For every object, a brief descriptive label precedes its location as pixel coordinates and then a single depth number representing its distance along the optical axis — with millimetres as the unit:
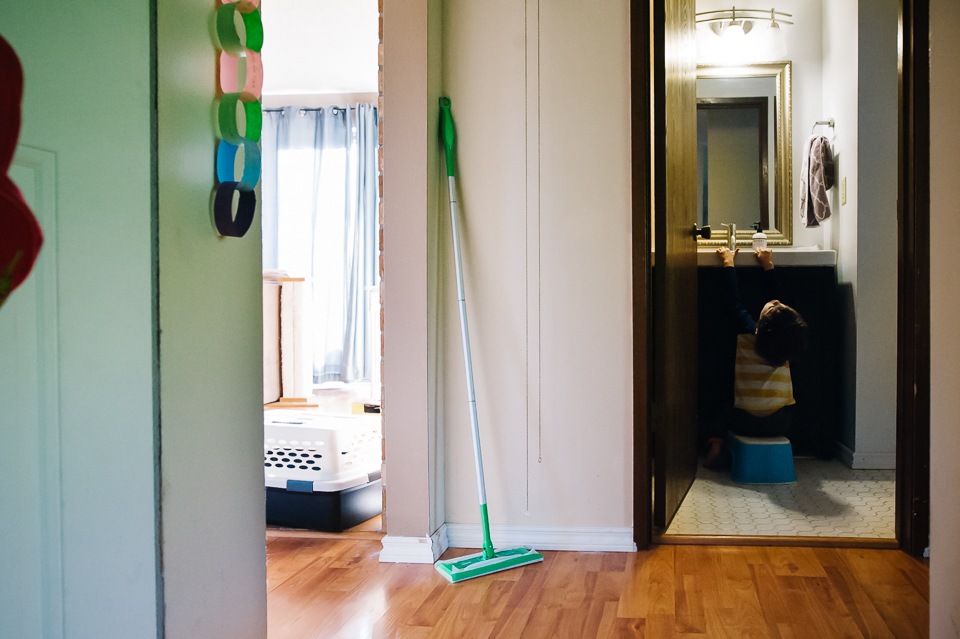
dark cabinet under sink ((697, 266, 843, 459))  3195
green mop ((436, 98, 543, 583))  1883
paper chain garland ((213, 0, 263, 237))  970
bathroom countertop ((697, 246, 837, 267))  3125
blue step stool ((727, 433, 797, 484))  2836
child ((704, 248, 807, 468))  2785
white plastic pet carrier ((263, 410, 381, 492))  2221
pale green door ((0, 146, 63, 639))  645
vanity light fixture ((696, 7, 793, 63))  3373
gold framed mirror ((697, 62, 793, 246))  3441
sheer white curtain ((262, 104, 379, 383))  5547
